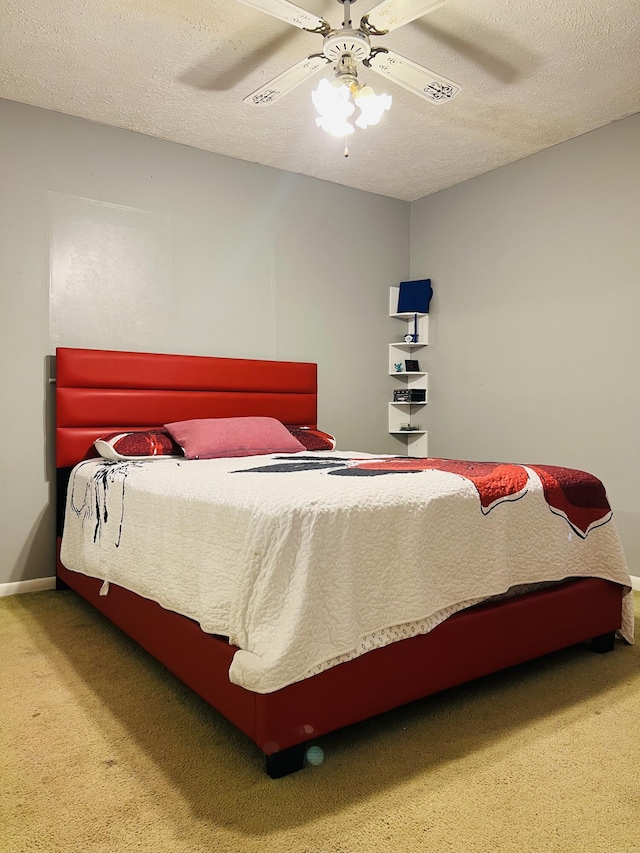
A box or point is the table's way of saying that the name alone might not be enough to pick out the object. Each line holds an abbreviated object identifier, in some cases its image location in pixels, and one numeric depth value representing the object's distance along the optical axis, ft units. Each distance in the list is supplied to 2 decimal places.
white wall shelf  15.53
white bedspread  5.12
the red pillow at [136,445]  10.05
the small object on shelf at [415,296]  15.28
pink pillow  10.27
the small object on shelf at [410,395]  15.34
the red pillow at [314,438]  11.81
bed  5.19
